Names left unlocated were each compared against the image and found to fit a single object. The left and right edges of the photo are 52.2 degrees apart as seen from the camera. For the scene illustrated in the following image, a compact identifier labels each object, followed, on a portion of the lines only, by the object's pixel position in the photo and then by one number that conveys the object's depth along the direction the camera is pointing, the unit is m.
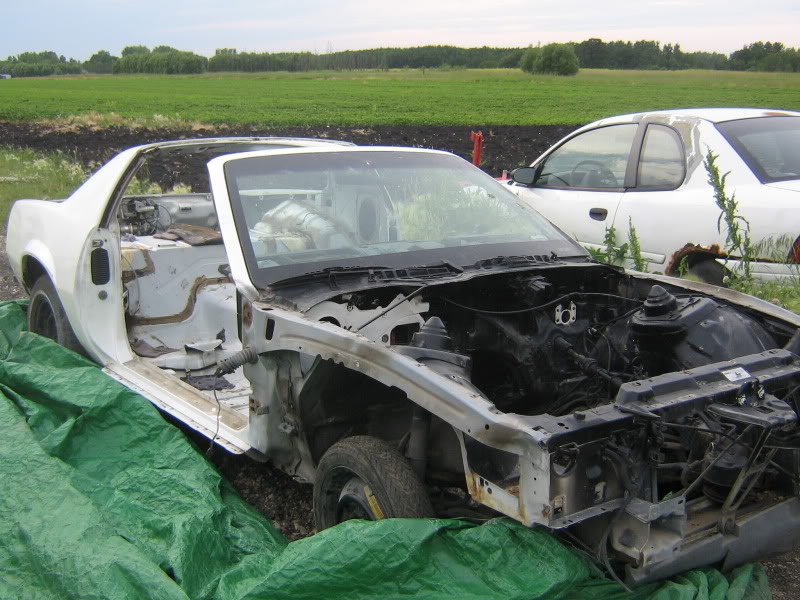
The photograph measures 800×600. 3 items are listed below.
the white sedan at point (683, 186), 5.63
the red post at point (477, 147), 11.49
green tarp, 2.52
